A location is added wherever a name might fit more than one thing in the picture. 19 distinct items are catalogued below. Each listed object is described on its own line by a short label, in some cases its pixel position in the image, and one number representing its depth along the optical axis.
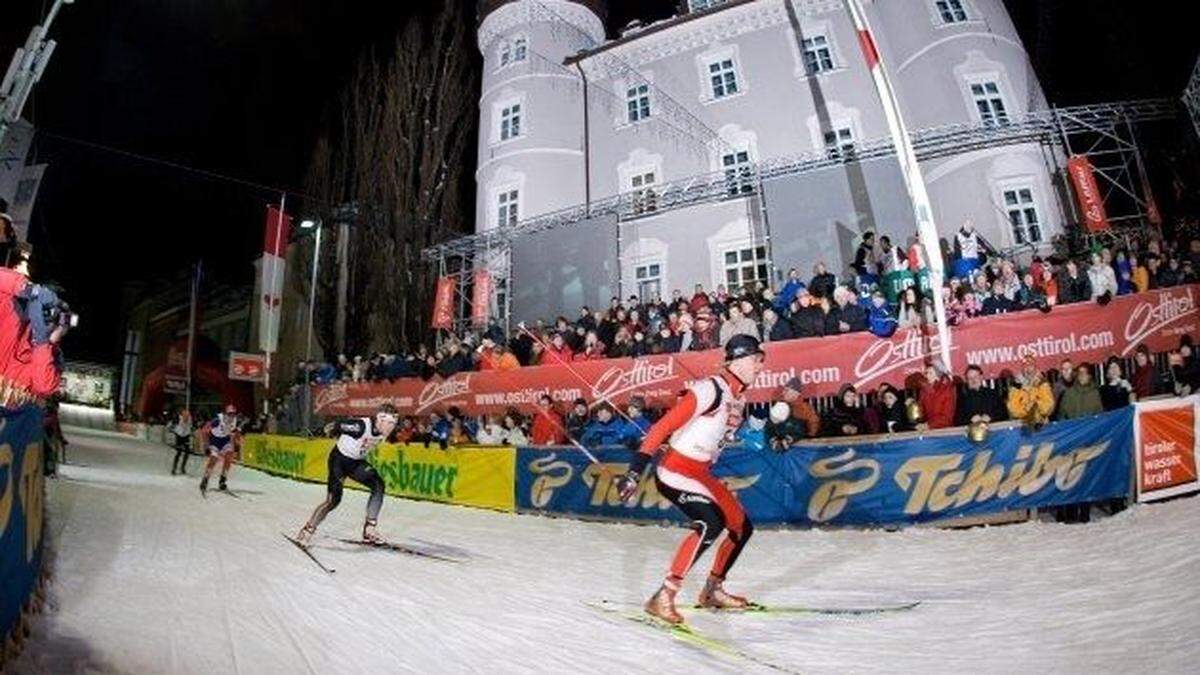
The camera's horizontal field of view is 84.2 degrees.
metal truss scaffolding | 18.11
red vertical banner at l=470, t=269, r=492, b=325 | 24.08
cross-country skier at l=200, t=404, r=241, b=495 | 15.34
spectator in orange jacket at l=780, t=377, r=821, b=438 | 10.83
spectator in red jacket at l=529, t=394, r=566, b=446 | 14.05
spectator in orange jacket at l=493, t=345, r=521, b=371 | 17.14
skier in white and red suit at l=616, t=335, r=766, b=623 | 5.33
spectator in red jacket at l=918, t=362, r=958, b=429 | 10.01
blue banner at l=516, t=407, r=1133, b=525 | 8.41
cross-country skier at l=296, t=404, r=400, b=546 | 8.86
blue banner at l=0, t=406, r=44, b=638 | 3.70
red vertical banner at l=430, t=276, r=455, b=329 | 24.44
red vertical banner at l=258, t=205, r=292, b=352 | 24.55
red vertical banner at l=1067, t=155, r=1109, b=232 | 17.98
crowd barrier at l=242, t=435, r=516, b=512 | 13.55
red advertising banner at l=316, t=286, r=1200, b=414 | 10.41
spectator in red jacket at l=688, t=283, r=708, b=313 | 15.84
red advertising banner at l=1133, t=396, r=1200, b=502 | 8.23
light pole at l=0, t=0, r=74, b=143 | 14.38
